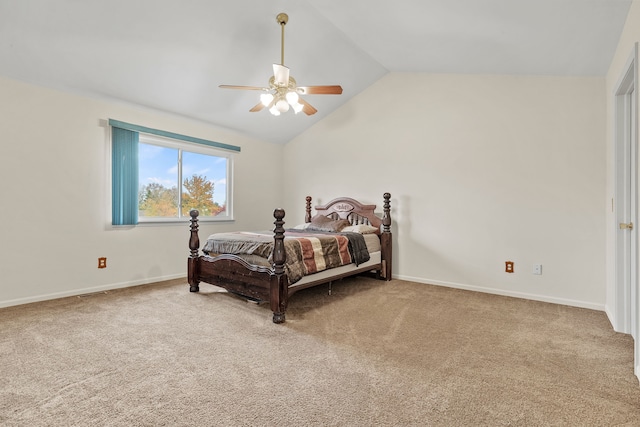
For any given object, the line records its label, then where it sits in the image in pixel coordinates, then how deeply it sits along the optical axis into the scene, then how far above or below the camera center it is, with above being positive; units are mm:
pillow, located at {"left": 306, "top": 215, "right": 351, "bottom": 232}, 4449 -159
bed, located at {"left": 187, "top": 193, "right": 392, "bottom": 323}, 2830 -452
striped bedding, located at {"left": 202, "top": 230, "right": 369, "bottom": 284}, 3014 -368
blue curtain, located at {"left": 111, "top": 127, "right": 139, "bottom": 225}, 3758 +434
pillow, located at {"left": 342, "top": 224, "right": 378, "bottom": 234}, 4285 -218
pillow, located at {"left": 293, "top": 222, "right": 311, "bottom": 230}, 4742 -207
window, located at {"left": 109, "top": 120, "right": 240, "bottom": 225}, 3809 +508
